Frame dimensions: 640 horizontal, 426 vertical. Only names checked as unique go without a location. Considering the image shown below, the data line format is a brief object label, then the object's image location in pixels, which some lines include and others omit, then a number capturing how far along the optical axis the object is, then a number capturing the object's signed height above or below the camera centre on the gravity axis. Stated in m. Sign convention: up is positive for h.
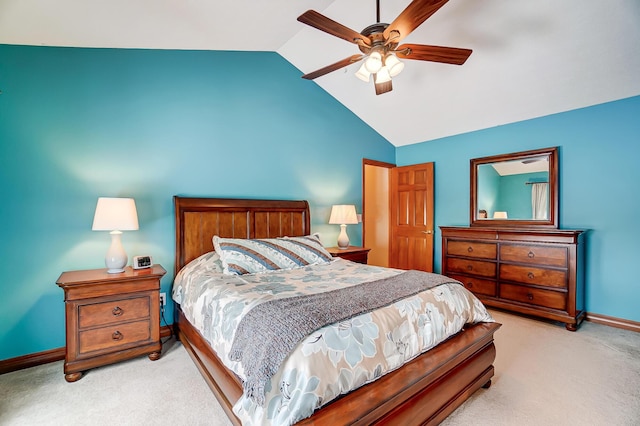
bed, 1.30 -0.89
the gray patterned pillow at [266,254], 2.50 -0.42
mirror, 3.54 +0.26
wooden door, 4.66 -0.14
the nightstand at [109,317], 2.11 -0.83
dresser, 3.06 -0.69
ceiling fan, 1.79 +1.17
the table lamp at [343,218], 3.89 -0.12
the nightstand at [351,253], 3.65 -0.56
